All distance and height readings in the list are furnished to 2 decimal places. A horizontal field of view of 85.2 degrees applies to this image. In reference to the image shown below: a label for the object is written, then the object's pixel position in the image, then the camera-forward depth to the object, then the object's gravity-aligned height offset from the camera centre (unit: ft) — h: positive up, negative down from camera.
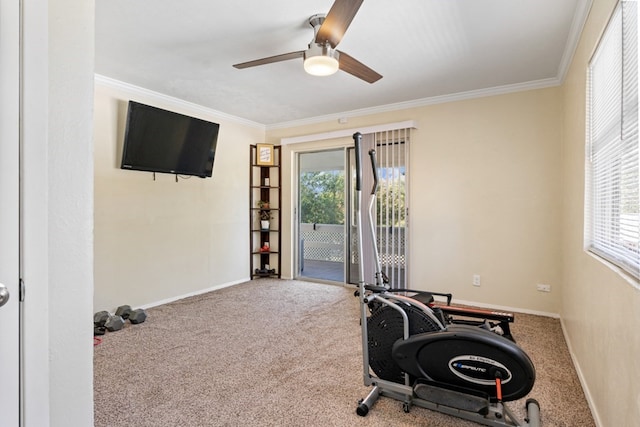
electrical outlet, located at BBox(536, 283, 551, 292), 11.55 -2.54
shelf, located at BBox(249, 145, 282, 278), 17.20 -0.25
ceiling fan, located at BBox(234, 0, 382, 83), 6.10 +3.44
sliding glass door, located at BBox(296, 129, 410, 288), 13.98 -0.16
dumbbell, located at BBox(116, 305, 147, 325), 10.76 -3.41
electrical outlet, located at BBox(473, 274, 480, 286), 12.65 -2.52
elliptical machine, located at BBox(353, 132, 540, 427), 5.31 -2.51
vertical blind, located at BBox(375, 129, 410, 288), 13.89 +0.20
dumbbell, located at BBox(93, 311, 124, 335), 10.08 -3.43
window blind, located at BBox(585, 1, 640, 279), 4.71 +1.11
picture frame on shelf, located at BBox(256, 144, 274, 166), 16.96 +2.56
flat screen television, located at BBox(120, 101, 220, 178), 11.44 +2.29
